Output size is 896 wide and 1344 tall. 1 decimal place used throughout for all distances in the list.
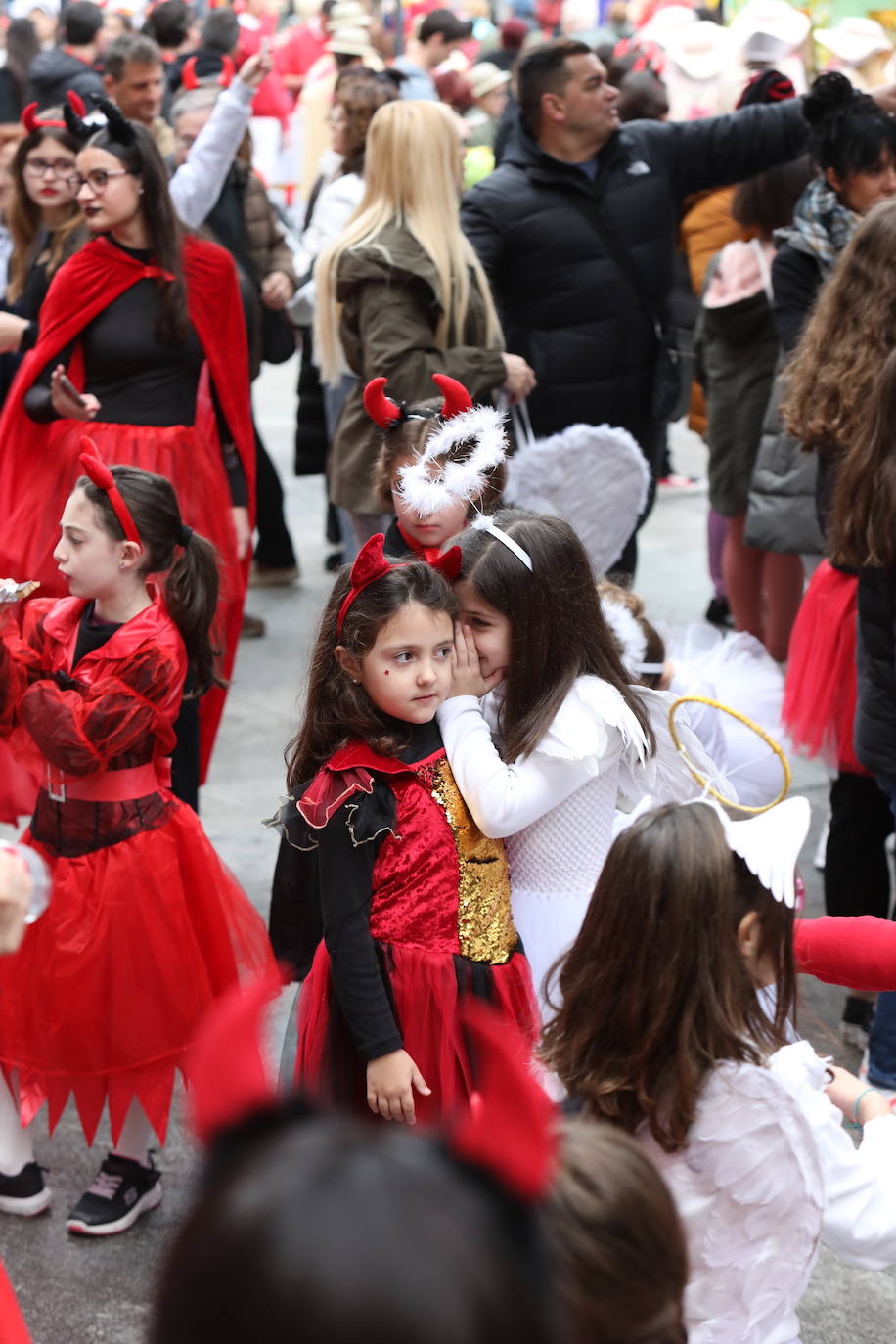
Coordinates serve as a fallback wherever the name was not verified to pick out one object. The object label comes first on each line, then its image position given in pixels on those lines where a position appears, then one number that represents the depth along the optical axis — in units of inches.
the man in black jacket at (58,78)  521.0
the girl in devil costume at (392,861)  186.7
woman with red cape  318.3
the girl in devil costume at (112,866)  233.5
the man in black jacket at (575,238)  360.2
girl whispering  194.1
